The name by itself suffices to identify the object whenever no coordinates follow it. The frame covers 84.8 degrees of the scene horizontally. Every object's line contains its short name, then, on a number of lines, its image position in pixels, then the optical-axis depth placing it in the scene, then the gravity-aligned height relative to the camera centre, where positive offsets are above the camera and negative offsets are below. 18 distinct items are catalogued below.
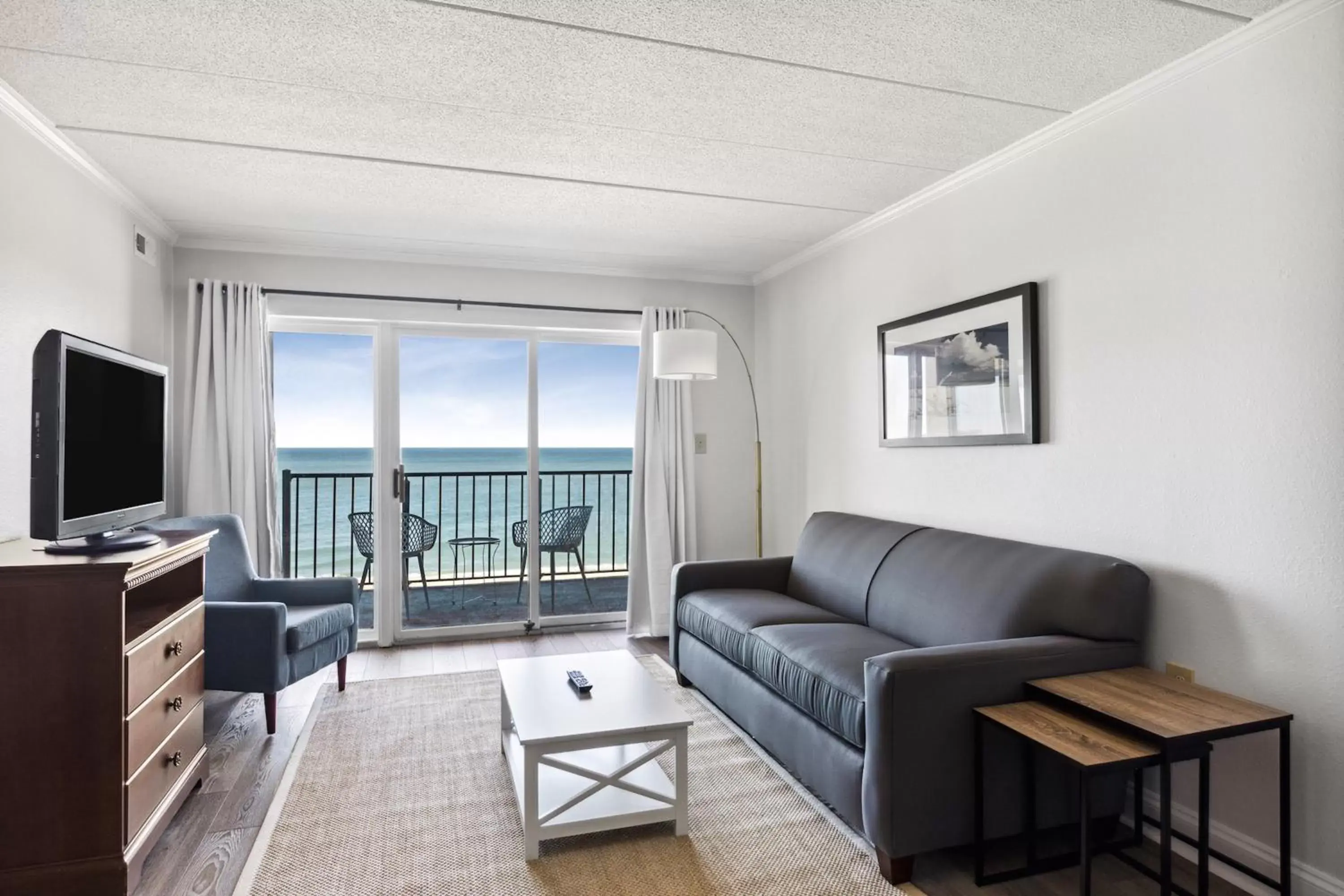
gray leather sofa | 2.05 -0.71
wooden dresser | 1.89 -0.71
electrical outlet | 2.24 -0.68
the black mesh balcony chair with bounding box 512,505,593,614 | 4.99 -0.52
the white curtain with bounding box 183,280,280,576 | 4.09 +0.24
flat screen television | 1.93 +0.04
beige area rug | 2.08 -1.20
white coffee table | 2.22 -0.98
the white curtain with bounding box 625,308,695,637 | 4.84 -0.25
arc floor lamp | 4.02 +0.55
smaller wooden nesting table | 1.72 -0.72
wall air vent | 3.68 +1.07
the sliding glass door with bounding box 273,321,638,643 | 4.55 -0.07
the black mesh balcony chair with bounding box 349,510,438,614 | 4.61 -0.52
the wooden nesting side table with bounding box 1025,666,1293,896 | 1.74 -0.67
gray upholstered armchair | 3.05 -0.74
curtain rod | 4.32 +0.96
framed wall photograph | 2.87 +0.34
